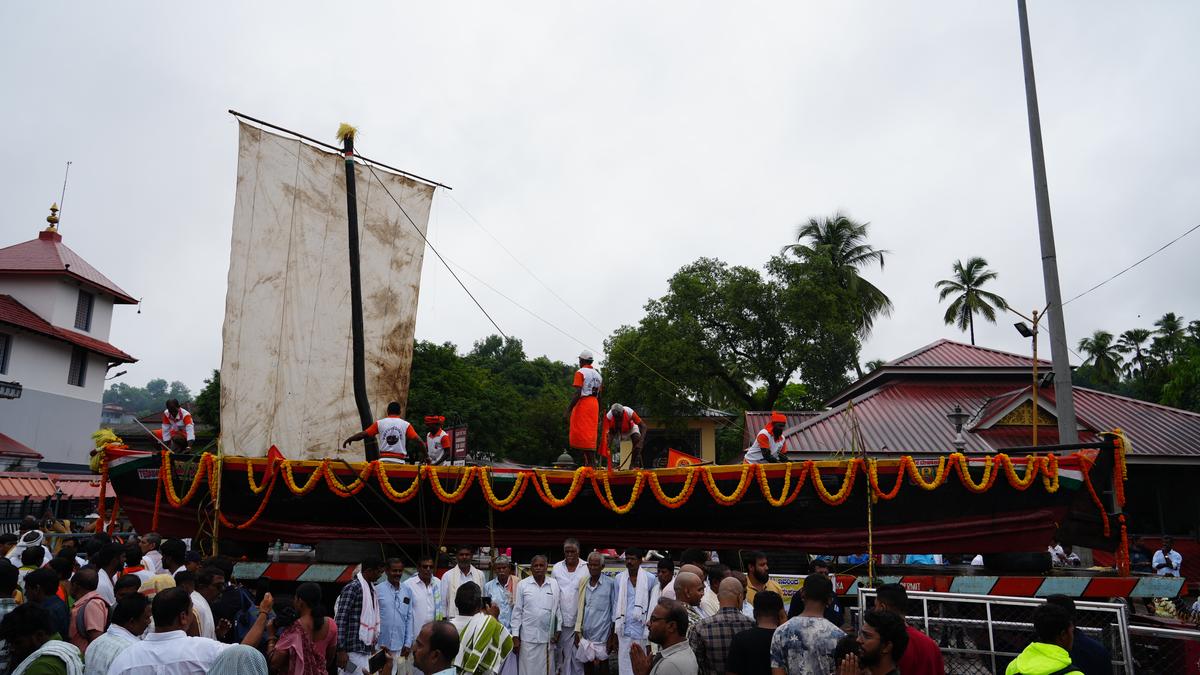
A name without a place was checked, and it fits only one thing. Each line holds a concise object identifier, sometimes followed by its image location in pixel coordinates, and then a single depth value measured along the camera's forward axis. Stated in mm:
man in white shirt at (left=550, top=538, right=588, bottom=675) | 7375
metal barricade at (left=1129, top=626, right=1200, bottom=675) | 6578
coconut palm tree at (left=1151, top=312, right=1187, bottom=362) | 46844
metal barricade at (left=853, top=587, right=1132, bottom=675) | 5602
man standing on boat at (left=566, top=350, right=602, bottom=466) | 10492
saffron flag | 10930
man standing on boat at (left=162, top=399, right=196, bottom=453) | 11219
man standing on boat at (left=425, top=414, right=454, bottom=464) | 11490
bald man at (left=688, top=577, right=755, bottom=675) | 4484
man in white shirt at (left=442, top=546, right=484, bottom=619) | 7828
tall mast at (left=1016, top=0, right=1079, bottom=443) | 11227
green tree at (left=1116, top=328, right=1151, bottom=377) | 50656
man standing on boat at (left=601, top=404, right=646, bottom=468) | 10648
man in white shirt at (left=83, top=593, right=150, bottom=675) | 3721
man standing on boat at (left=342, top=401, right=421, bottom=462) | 10625
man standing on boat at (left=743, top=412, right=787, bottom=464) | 10047
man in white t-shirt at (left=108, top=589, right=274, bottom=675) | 3564
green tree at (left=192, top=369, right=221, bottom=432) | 34500
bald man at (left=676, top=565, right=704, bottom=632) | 5008
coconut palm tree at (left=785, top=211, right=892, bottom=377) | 34281
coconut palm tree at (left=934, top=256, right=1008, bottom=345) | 38250
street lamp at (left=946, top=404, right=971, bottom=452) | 13629
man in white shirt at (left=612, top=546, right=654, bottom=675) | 7035
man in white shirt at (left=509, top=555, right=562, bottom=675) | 7242
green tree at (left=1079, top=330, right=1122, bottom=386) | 48388
